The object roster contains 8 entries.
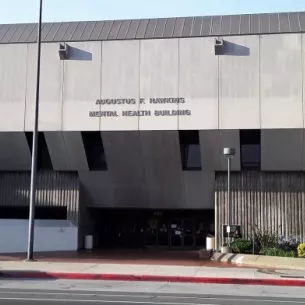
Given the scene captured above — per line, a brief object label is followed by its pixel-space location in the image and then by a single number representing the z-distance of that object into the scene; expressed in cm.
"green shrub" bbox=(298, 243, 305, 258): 2272
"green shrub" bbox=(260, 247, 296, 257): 2320
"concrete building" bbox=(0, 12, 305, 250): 2670
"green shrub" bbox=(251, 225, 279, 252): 2591
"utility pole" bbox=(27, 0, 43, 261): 2209
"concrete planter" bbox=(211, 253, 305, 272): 2045
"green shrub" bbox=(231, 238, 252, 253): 2500
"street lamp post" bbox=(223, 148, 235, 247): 2389
